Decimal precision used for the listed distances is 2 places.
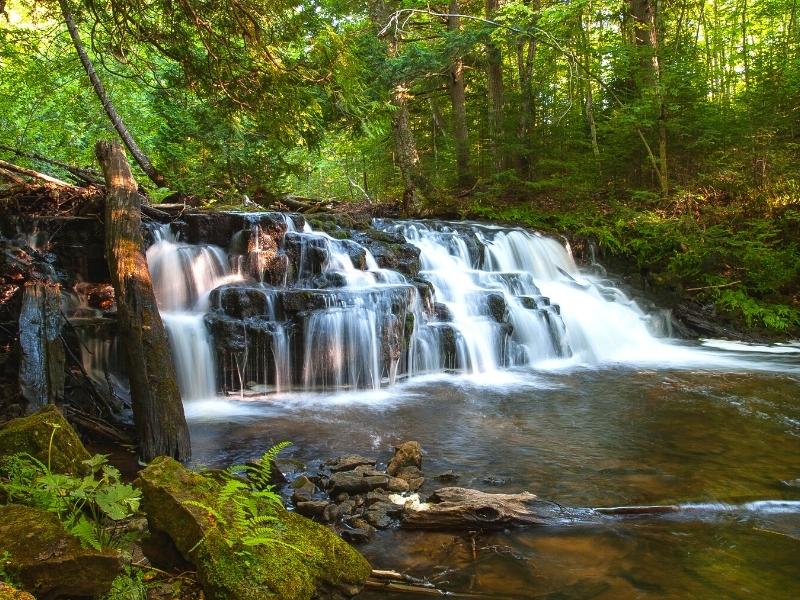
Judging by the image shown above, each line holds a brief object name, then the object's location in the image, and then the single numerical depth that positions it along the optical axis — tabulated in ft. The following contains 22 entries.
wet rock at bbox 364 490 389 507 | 13.83
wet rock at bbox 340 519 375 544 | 12.12
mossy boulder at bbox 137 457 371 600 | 8.07
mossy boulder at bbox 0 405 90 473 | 10.11
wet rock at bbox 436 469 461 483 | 15.65
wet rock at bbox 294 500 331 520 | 13.28
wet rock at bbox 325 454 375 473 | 15.78
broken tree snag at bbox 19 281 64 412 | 15.92
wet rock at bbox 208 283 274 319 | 27.45
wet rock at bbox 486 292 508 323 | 34.37
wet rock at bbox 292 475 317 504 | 13.94
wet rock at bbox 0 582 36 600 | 5.68
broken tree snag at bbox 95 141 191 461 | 16.14
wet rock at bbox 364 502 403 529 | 12.82
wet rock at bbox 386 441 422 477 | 15.92
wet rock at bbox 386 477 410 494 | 14.60
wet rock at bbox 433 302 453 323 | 33.40
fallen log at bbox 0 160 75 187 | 25.14
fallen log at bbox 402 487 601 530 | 12.55
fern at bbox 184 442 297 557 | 8.46
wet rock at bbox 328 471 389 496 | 14.37
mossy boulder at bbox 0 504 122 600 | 6.79
